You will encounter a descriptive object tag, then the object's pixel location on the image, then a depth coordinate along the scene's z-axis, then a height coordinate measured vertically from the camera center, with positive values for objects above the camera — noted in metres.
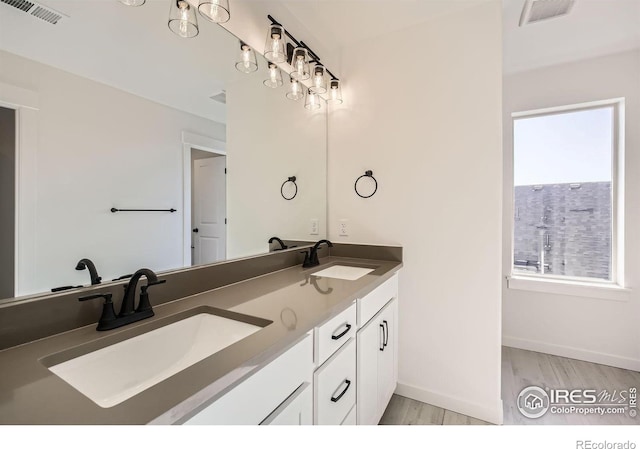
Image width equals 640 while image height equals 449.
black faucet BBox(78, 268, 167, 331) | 0.81 -0.26
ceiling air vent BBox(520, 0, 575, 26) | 1.70 +1.37
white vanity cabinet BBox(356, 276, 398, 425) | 1.29 -0.70
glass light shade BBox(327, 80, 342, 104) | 2.02 +0.98
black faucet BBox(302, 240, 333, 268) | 1.80 -0.22
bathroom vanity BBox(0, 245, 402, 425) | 0.50 -0.33
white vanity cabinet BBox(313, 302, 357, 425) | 0.95 -0.55
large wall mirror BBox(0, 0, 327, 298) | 0.75 +0.27
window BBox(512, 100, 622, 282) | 2.38 +0.30
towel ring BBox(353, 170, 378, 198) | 2.00 +0.33
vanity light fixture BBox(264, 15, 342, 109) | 1.51 +0.99
